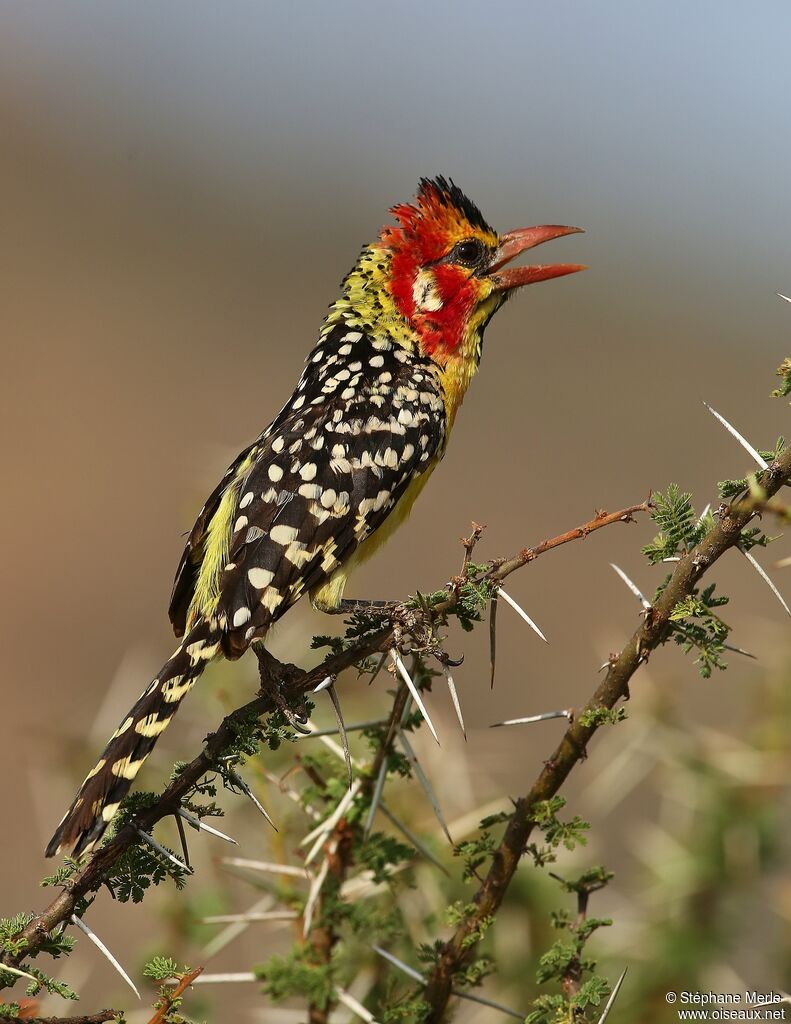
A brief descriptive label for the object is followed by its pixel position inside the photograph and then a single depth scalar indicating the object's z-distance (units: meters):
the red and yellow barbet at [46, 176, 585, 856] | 6.23
